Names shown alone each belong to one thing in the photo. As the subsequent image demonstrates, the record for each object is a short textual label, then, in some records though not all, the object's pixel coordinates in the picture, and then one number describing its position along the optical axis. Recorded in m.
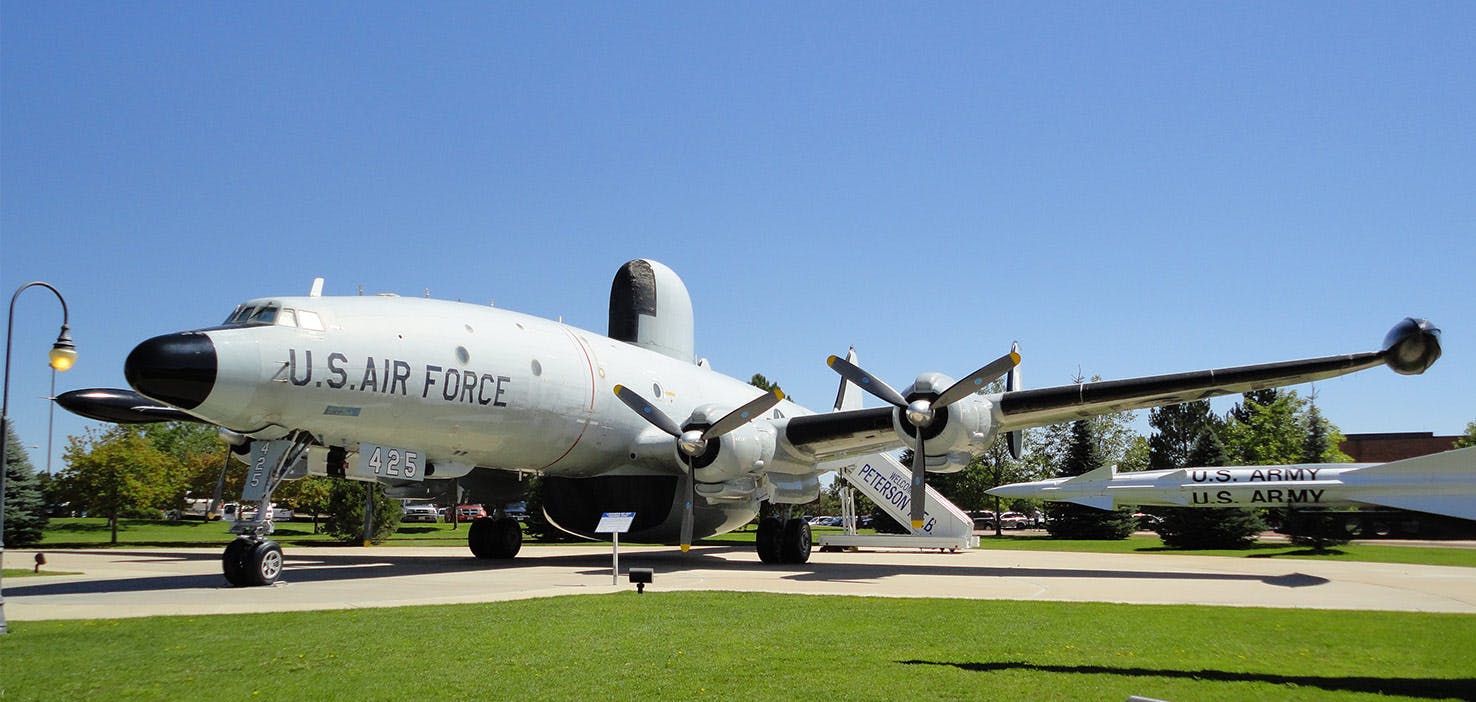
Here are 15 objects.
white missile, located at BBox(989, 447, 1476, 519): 25.11
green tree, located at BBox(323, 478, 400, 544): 32.38
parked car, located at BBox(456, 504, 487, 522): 76.53
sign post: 16.42
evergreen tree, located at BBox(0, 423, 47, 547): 29.20
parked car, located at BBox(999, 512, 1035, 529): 62.19
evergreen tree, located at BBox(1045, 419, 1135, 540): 42.28
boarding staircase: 29.92
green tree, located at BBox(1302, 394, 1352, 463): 44.78
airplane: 14.24
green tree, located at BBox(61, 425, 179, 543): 32.69
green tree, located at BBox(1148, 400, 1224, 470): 68.38
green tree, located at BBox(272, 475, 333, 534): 38.50
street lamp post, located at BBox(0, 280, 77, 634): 10.90
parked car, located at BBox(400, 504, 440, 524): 65.81
